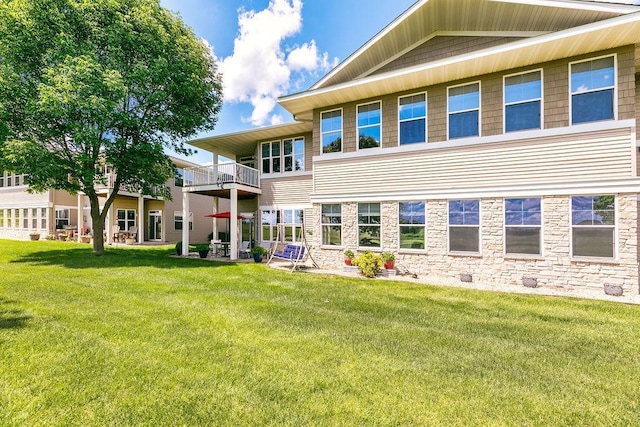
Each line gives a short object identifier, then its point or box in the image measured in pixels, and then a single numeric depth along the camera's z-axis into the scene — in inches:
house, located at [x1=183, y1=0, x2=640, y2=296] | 302.0
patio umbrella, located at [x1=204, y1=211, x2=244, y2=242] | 581.0
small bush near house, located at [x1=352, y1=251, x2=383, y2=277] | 387.2
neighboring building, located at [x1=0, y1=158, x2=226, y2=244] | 895.1
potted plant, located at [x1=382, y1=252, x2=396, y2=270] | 393.4
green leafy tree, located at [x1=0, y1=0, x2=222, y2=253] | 447.2
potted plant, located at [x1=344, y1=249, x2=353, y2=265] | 423.8
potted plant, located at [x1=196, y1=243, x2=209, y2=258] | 557.0
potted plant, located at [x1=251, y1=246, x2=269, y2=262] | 515.2
